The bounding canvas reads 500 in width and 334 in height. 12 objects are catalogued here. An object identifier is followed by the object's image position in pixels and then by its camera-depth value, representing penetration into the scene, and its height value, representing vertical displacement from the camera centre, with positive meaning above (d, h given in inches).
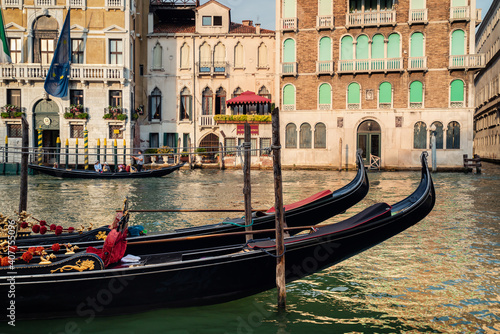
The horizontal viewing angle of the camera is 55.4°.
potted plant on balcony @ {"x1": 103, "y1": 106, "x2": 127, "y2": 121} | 946.1 +69.0
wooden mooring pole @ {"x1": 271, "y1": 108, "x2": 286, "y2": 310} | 183.0 -27.8
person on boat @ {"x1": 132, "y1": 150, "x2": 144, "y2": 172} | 818.8 -25.0
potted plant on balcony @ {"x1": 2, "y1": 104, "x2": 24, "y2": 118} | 926.9 +72.2
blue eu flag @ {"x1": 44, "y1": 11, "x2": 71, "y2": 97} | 840.3 +146.1
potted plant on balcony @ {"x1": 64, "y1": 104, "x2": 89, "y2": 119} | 936.9 +70.5
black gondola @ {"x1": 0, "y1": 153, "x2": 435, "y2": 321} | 170.9 -46.5
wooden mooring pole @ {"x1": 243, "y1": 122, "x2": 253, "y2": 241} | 231.9 -20.2
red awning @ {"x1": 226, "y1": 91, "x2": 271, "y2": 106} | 991.6 +102.3
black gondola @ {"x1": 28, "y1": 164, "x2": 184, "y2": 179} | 721.6 -38.6
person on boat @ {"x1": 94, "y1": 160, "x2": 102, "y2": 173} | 765.9 -29.6
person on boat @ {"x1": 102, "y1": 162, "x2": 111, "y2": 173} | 788.8 -32.4
